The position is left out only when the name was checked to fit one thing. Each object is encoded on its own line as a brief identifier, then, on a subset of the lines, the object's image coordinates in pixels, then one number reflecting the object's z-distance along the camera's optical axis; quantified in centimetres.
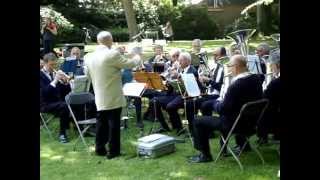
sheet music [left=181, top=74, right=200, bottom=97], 781
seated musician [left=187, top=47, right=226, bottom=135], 812
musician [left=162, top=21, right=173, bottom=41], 2811
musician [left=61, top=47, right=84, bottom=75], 984
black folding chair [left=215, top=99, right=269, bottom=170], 604
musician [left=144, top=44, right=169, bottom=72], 1020
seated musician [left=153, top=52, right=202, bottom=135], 854
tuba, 1042
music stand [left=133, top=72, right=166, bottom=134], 852
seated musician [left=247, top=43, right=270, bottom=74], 841
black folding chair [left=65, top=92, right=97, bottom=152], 755
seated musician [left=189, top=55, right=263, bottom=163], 611
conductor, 680
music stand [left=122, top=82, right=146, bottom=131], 824
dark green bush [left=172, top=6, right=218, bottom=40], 3128
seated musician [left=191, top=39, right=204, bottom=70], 970
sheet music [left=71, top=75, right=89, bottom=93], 794
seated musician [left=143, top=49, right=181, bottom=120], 898
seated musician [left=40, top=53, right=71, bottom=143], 814
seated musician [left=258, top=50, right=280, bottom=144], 622
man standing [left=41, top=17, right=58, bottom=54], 1302
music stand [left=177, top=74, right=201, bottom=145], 782
